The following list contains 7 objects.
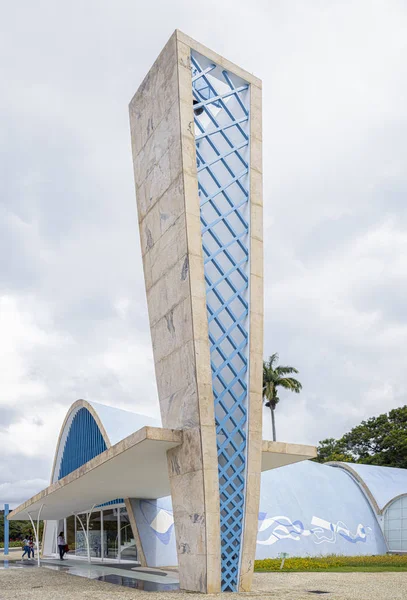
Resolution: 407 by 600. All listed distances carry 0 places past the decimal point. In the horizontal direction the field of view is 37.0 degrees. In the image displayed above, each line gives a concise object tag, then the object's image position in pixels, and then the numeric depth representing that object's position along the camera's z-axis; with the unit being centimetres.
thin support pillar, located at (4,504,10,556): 4117
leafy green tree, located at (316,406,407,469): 4906
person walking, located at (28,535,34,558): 3447
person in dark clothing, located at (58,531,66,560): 3118
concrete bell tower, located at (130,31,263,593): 1420
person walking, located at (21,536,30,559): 3447
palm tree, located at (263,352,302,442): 5516
